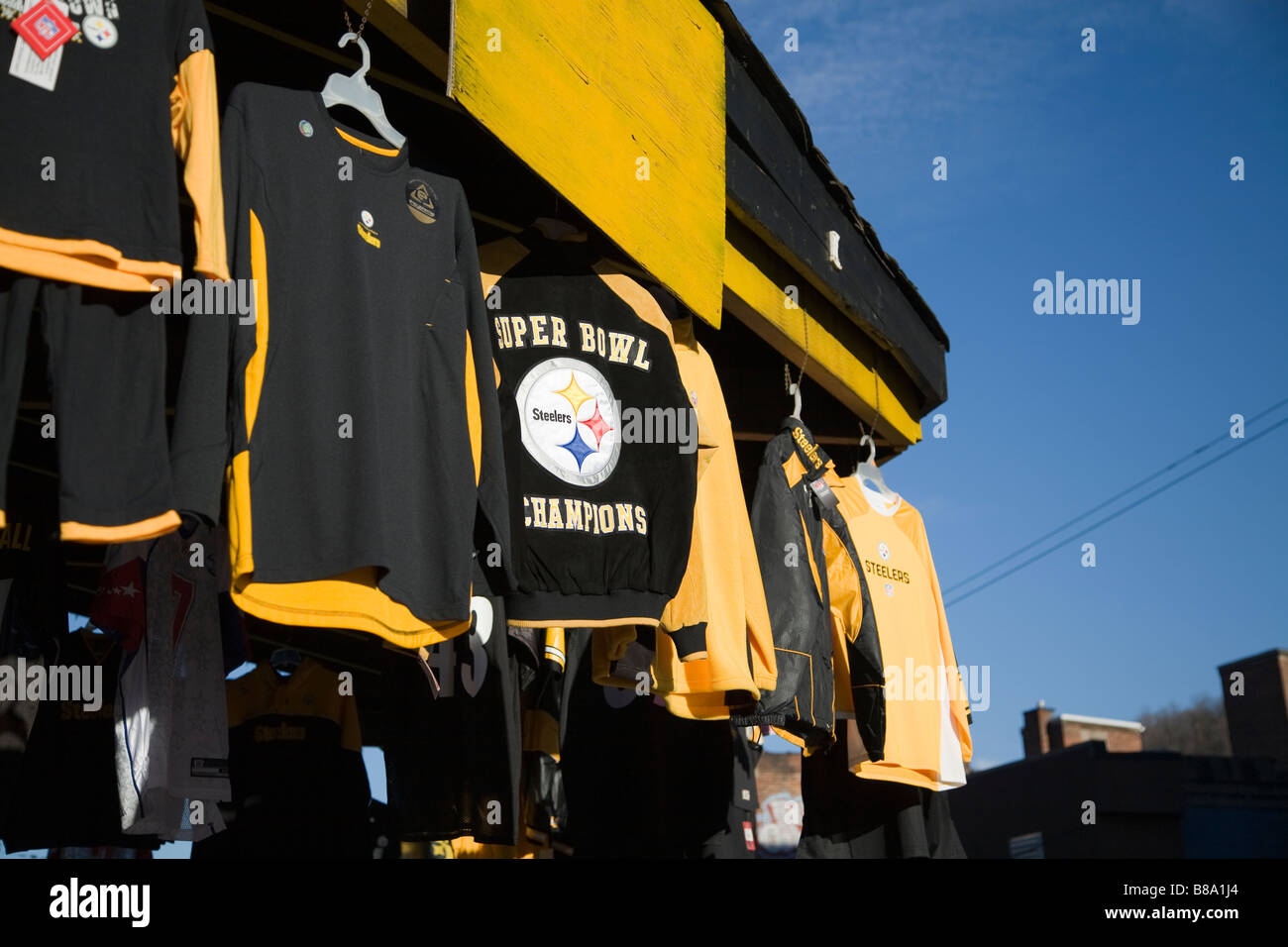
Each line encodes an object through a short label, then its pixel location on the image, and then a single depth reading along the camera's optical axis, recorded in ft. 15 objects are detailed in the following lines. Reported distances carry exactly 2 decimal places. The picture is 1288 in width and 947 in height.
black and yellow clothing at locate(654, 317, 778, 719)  13.35
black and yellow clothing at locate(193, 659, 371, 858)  16.63
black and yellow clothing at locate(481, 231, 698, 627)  11.84
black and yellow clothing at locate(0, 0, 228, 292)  8.13
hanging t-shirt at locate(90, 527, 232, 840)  12.41
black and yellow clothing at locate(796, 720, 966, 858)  17.84
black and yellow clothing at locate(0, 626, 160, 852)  14.25
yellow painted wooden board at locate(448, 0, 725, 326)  10.57
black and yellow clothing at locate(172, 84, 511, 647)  9.09
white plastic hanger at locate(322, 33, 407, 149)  10.97
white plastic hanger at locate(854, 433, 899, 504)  19.57
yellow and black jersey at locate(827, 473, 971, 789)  16.90
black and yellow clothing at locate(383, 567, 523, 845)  15.38
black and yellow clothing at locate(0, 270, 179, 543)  8.11
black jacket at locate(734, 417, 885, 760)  14.82
